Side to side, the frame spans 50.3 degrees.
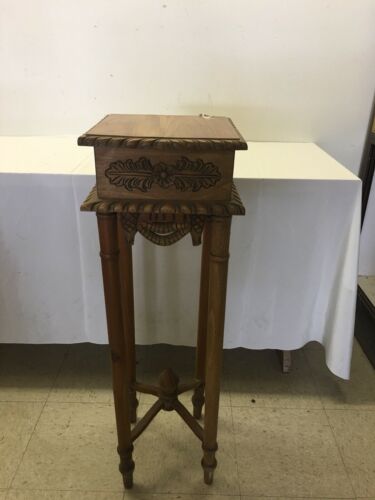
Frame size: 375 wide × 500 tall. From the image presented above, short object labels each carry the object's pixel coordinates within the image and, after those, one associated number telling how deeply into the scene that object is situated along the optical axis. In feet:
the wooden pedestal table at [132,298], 2.32
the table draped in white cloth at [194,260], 3.51
